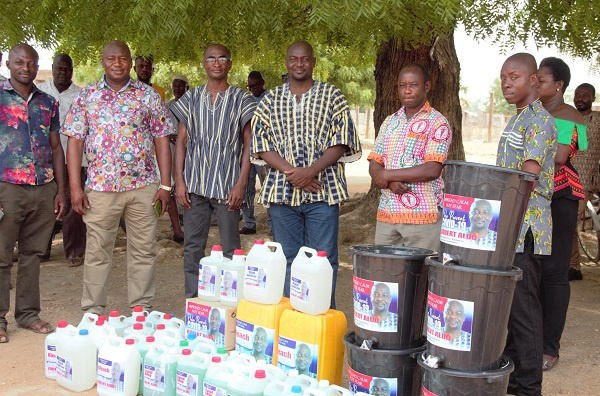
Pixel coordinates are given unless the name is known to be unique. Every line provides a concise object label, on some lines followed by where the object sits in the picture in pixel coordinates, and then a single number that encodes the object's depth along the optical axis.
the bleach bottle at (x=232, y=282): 4.61
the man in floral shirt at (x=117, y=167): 5.28
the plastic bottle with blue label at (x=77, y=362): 4.26
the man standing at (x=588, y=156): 7.64
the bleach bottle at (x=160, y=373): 3.98
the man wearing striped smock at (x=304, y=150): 4.89
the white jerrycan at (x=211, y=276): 4.71
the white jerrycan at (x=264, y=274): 4.26
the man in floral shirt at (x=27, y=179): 5.20
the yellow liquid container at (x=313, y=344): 3.95
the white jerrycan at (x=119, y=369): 4.09
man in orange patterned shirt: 4.44
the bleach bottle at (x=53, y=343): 4.38
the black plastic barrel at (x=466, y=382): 3.43
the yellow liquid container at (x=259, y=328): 4.20
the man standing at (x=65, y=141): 7.23
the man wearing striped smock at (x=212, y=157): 5.35
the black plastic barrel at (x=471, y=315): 3.43
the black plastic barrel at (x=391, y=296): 3.68
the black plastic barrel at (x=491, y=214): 3.42
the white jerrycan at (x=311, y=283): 4.02
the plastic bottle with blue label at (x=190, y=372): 3.84
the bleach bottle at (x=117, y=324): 4.68
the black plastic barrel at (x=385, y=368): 3.73
